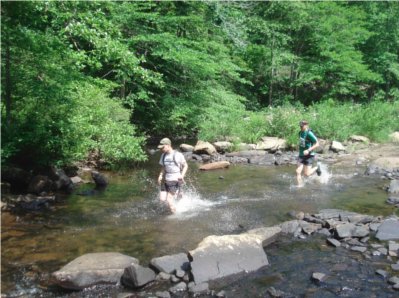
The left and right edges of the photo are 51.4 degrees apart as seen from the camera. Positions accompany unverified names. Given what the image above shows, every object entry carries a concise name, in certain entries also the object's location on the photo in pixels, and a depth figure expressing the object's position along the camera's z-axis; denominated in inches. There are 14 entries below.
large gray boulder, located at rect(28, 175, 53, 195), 441.4
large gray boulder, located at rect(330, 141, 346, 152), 744.3
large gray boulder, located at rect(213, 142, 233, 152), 751.1
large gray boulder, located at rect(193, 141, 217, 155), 730.2
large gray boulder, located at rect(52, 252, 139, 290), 245.8
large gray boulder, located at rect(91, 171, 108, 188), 493.7
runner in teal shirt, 477.4
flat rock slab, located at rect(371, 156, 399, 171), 596.6
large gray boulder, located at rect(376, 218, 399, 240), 317.7
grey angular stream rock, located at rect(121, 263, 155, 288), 245.3
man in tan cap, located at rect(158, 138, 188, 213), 382.3
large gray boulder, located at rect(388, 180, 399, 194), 466.8
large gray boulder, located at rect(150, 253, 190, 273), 262.8
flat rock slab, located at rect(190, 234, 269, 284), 258.5
